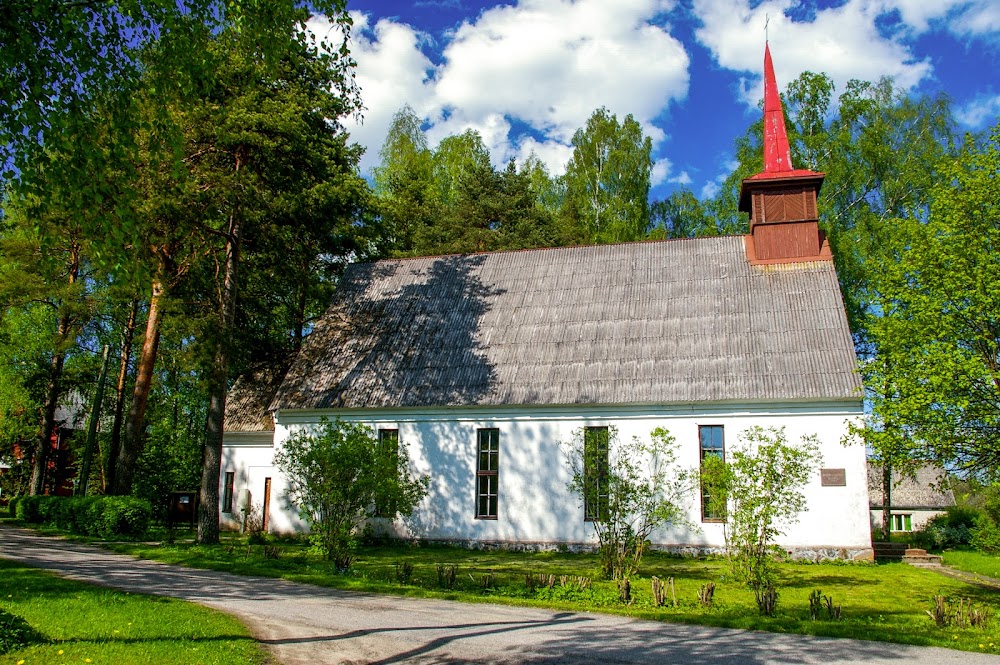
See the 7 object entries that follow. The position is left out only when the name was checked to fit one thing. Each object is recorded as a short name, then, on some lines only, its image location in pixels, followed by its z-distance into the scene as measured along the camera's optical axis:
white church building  17.48
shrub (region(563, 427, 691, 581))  13.42
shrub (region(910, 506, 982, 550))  23.86
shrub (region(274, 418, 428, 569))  14.70
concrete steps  17.94
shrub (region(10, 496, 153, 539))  19.98
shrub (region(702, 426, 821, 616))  11.37
